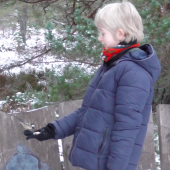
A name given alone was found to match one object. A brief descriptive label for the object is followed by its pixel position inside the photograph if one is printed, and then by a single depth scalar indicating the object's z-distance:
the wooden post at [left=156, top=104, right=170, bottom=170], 4.28
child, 2.86
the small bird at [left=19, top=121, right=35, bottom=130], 3.85
